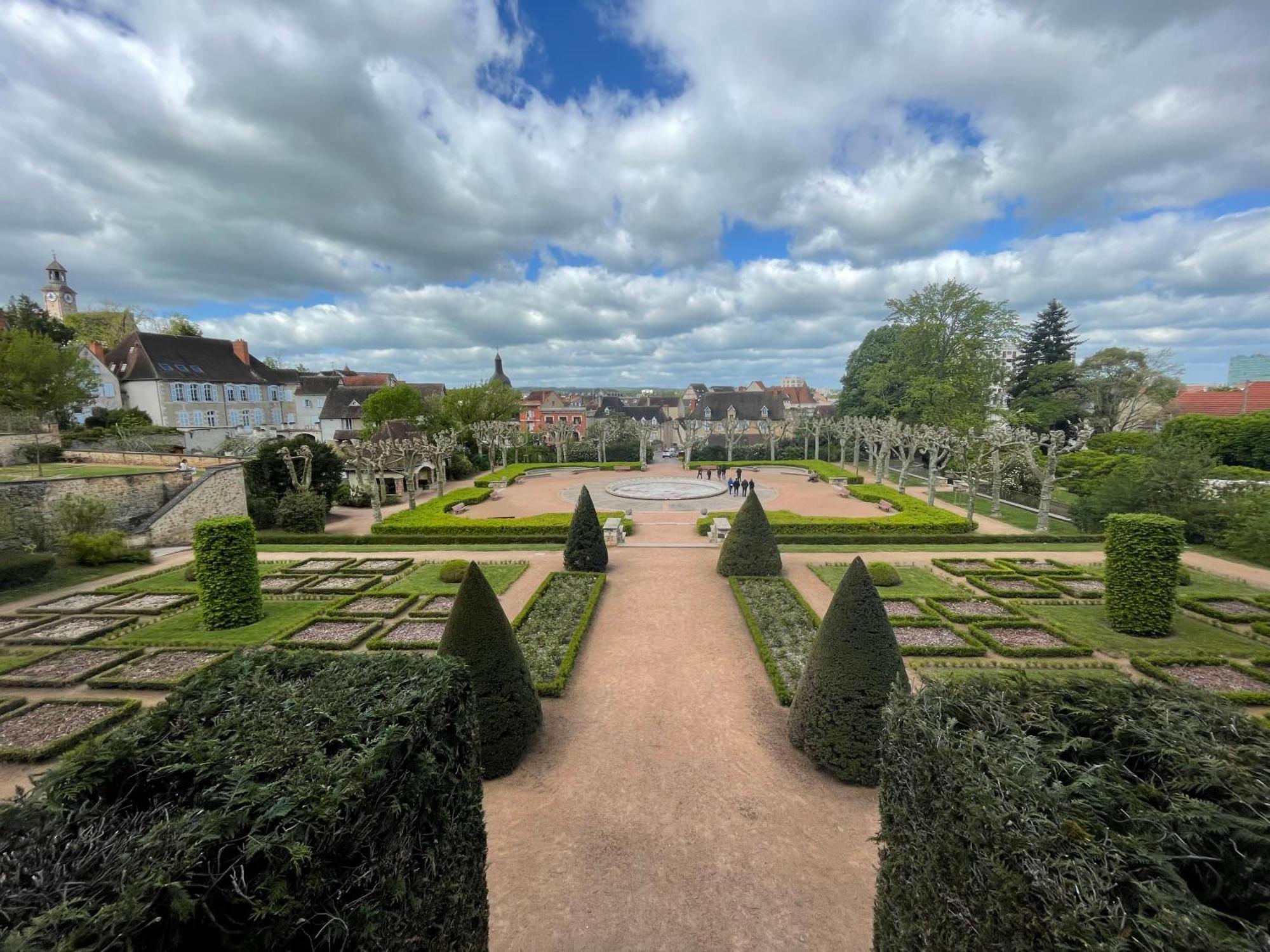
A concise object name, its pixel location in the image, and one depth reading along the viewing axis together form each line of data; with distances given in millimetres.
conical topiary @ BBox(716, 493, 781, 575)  17625
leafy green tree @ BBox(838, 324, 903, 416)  46938
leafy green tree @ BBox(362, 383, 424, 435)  48156
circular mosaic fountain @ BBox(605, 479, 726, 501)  33938
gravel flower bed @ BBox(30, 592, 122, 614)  15695
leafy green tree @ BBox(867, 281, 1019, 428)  38656
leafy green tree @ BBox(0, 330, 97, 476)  30594
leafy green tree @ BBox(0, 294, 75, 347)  39875
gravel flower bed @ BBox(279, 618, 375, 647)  13078
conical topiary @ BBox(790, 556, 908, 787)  8305
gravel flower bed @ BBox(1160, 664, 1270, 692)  10867
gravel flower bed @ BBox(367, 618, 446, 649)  13016
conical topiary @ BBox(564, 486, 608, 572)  18281
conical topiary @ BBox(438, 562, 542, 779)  8508
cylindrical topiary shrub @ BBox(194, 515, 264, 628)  14117
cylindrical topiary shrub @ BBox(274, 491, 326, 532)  25609
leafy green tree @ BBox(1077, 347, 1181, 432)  42531
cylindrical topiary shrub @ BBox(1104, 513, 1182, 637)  12953
